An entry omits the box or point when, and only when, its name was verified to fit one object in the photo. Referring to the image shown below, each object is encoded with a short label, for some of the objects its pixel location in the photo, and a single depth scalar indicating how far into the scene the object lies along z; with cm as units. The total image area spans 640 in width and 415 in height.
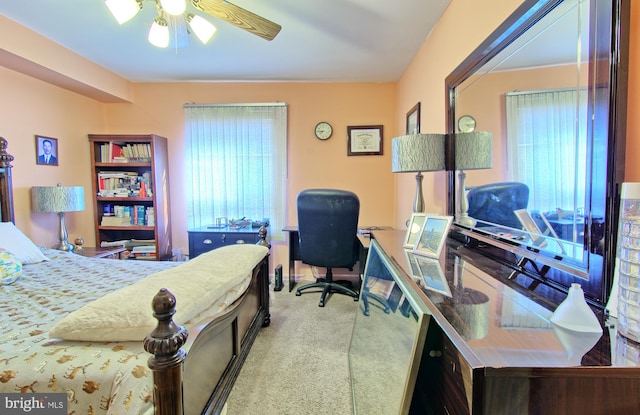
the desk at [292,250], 353
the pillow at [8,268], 173
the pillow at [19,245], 214
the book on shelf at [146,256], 347
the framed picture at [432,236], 142
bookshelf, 345
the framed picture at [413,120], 278
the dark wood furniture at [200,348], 85
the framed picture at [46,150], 286
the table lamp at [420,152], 186
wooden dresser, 57
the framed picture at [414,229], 162
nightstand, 290
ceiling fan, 156
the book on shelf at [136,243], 348
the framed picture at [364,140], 372
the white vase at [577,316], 69
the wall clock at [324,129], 371
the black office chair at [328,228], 279
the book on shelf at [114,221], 351
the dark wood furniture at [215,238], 339
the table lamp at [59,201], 271
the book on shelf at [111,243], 333
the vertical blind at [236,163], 366
